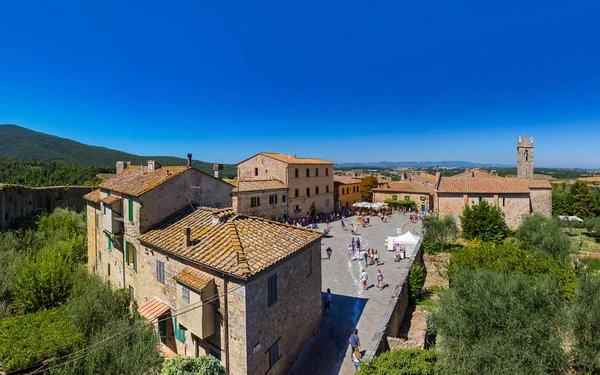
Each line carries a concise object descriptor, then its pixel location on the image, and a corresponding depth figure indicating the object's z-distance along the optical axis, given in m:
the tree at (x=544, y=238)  22.11
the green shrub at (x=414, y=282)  18.44
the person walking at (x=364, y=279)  17.28
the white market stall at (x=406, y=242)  23.75
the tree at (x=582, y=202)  43.66
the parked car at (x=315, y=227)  33.47
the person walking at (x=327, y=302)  14.57
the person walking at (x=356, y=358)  10.62
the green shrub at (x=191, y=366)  8.32
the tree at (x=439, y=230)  28.44
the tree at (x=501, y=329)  8.61
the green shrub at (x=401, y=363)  8.02
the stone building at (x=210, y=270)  9.23
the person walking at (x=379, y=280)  17.16
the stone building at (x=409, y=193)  46.56
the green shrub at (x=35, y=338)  9.30
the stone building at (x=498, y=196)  35.53
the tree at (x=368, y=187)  52.03
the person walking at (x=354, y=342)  11.20
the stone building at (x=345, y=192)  48.84
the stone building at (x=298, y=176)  38.22
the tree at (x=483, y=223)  29.97
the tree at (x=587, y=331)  10.34
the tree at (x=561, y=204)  46.00
